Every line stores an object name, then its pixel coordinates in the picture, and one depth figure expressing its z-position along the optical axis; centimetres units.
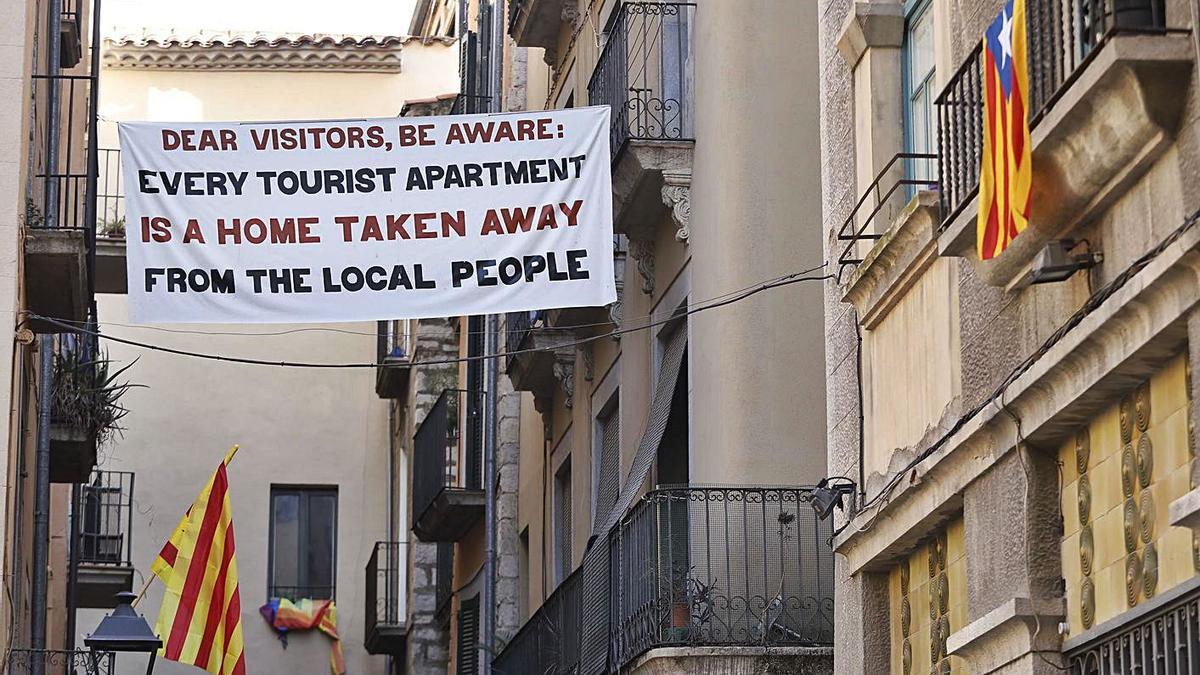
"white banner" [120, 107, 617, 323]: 1382
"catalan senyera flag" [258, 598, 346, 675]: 3244
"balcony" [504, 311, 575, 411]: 2058
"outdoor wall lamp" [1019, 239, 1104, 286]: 820
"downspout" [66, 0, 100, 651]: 1667
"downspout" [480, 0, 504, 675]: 2266
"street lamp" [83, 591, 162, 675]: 1443
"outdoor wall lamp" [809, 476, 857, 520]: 1145
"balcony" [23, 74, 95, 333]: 1504
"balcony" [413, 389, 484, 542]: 2573
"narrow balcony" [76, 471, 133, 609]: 2830
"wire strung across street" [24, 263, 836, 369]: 1411
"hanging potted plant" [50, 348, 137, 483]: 1905
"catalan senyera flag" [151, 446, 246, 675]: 1897
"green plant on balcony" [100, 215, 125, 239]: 2648
